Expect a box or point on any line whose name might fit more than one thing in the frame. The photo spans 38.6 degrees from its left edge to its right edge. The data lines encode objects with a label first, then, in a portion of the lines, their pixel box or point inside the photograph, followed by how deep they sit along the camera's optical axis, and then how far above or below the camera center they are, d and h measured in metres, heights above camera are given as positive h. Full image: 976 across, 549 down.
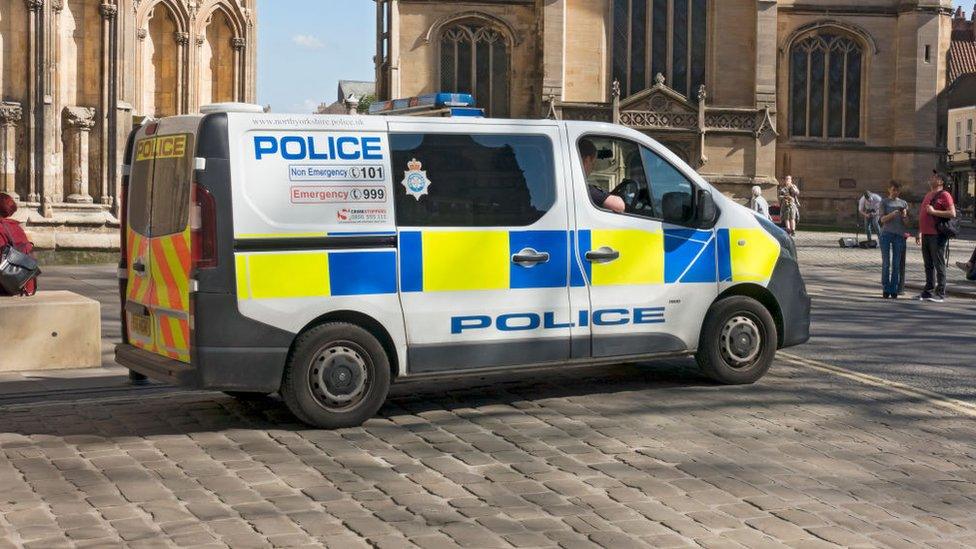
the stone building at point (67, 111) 20.41 +1.48
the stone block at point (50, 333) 10.32 -0.93
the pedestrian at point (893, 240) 18.72 -0.35
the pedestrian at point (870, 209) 33.04 +0.13
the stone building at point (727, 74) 48.00 +4.95
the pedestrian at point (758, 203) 26.94 +0.21
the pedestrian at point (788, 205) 33.31 +0.21
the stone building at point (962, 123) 79.62 +5.39
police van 7.88 -0.26
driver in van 8.98 +0.13
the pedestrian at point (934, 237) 18.55 -0.30
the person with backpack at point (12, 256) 10.69 -0.36
